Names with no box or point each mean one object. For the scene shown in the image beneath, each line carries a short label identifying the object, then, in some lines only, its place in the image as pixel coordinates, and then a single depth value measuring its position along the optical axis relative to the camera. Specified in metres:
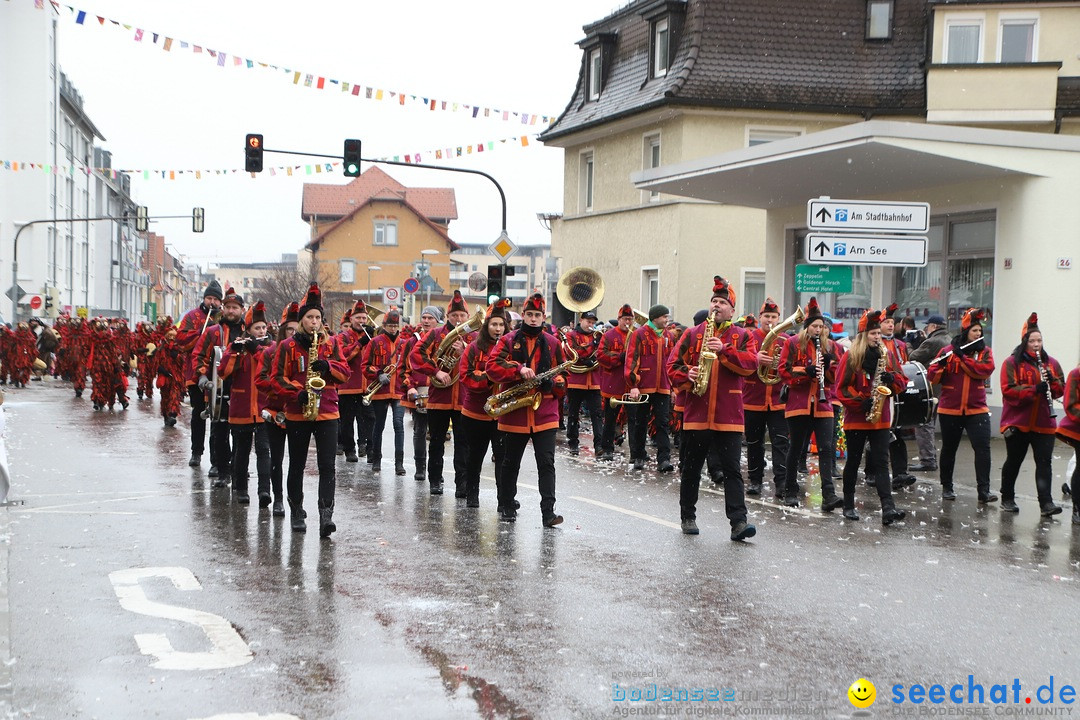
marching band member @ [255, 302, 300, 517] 9.87
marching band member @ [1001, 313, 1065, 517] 11.37
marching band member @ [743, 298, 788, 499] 12.40
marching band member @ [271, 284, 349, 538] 9.66
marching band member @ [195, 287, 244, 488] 12.21
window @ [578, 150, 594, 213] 33.62
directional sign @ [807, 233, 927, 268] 13.84
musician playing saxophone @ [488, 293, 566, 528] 10.19
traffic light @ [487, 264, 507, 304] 25.83
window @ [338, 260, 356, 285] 83.62
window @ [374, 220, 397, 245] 85.06
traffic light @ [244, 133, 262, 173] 25.97
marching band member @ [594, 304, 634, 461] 15.73
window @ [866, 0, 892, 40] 29.61
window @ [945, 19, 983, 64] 27.55
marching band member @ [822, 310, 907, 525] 10.79
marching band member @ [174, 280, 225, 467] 13.07
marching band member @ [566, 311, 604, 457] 16.62
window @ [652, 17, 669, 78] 29.94
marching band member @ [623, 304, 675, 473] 14.51
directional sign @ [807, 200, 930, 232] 14.10
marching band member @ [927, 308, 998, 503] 12.20
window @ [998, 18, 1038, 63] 27.33
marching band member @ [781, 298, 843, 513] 11.66
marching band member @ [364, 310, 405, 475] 14.80
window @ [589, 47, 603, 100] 33.08
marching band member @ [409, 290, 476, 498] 12.03
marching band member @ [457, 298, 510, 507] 10.79
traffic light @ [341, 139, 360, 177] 26.89
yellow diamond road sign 26.12
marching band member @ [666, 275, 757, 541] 9.77
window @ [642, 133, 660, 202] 30.16
